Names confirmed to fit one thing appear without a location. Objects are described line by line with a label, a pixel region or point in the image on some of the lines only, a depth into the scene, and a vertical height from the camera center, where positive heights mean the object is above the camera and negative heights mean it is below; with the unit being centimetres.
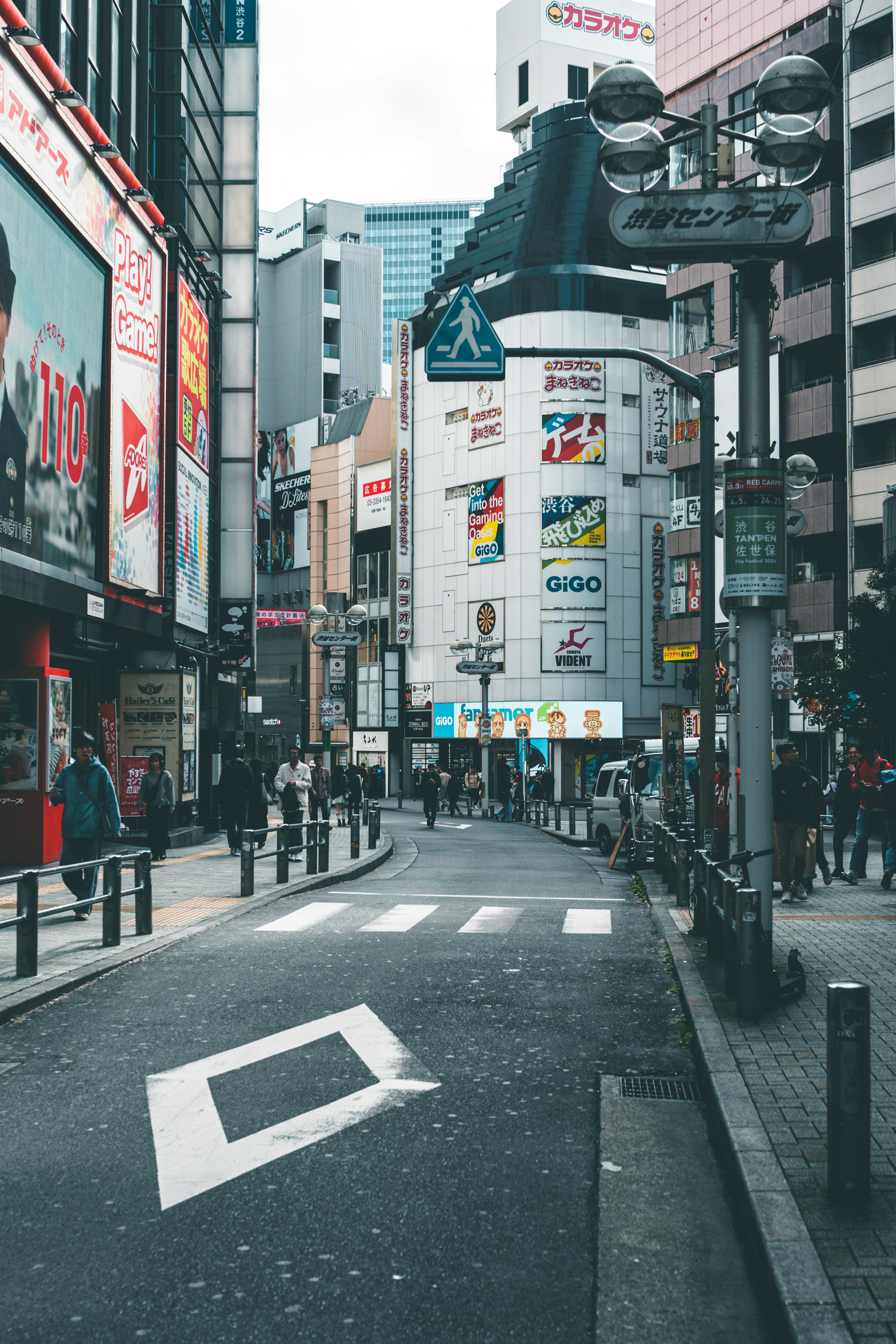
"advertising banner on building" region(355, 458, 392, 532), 7362 +1317
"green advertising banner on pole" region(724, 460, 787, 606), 855 +128
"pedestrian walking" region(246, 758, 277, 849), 2262 -124
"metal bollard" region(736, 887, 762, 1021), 749 -127
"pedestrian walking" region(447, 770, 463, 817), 4891 -225
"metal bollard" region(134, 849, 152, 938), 1213 -157
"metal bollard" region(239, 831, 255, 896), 1602 -160
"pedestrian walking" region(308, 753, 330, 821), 2470 -104
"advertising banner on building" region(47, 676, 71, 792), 1873 +11
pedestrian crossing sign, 1085 +312
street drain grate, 683 -185
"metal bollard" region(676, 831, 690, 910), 1485 -164
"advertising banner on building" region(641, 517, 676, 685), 6053 +610
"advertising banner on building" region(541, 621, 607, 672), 6000 +381
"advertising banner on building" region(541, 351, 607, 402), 6044 +1576
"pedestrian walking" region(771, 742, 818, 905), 1515 -94
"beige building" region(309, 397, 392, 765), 7262 +1173
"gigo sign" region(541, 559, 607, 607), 6006 +669
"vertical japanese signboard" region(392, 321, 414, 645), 6688 +1113
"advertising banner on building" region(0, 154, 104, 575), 1719 +484
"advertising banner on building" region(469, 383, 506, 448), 6216 +1490
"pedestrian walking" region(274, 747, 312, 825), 2127 -87
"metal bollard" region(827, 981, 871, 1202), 466 -127
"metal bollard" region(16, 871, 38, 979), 939 -134
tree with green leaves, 2544 +119
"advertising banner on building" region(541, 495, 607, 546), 6009 +944
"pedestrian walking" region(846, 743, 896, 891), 1750 -98
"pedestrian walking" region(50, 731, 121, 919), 1348 -68
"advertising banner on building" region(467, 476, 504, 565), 6188 +978
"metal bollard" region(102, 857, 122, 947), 1128 -147
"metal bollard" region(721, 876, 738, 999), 834 -126
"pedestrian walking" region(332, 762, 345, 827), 3912 -176
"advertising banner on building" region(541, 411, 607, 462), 6028 +1315
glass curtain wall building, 19912 +7377
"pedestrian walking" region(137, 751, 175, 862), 2117 -100
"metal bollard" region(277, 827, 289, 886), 1747 -167
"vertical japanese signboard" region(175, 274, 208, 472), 2731 +758
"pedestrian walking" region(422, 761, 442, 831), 3897 -187
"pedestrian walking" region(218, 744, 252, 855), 2223 -102
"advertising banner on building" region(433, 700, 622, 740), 5934 +60
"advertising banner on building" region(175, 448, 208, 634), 2700 +392
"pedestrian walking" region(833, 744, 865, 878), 1848 -106
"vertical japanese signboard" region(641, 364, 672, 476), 6025 +1392
